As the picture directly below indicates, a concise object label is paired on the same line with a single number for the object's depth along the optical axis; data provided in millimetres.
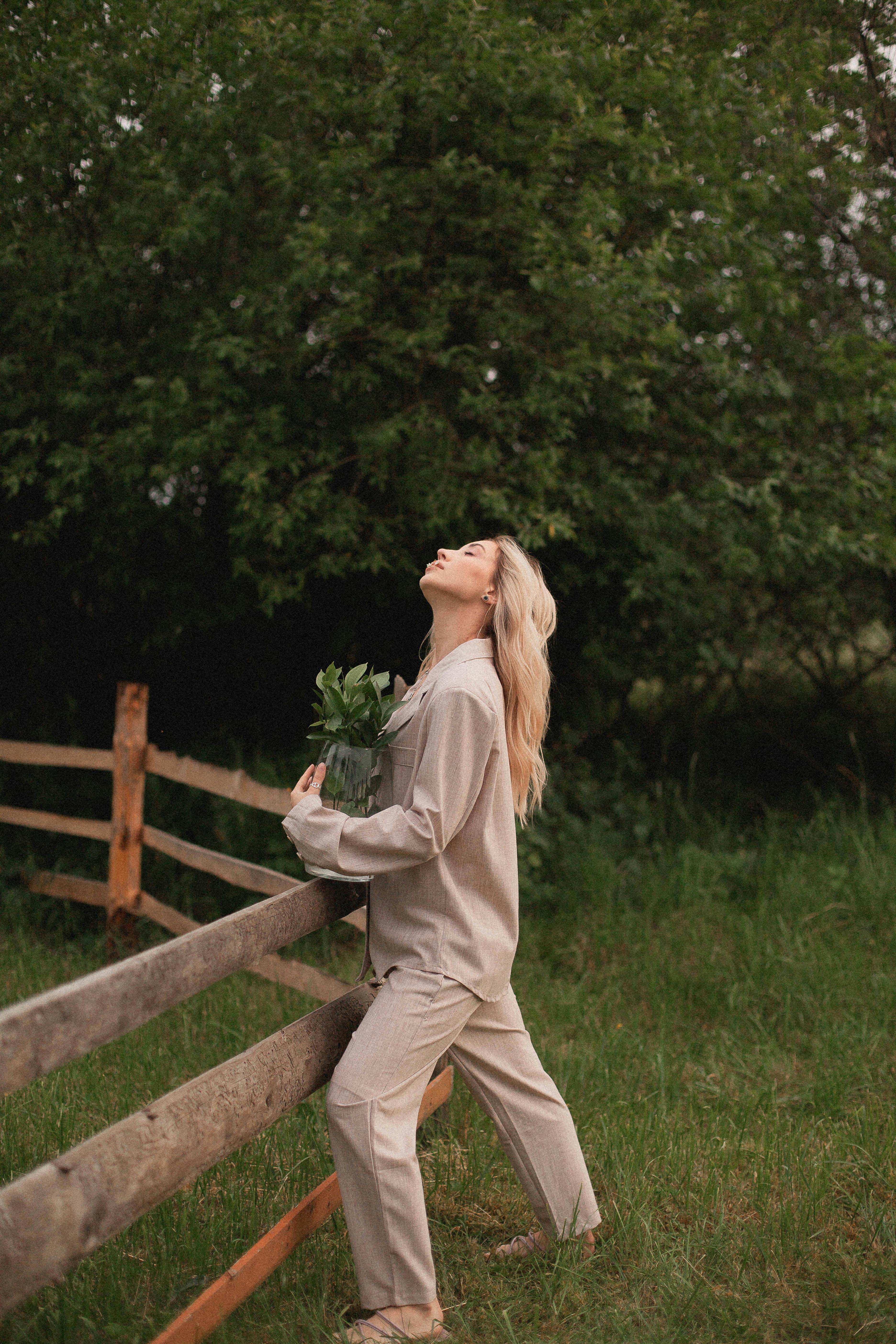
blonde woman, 2355
